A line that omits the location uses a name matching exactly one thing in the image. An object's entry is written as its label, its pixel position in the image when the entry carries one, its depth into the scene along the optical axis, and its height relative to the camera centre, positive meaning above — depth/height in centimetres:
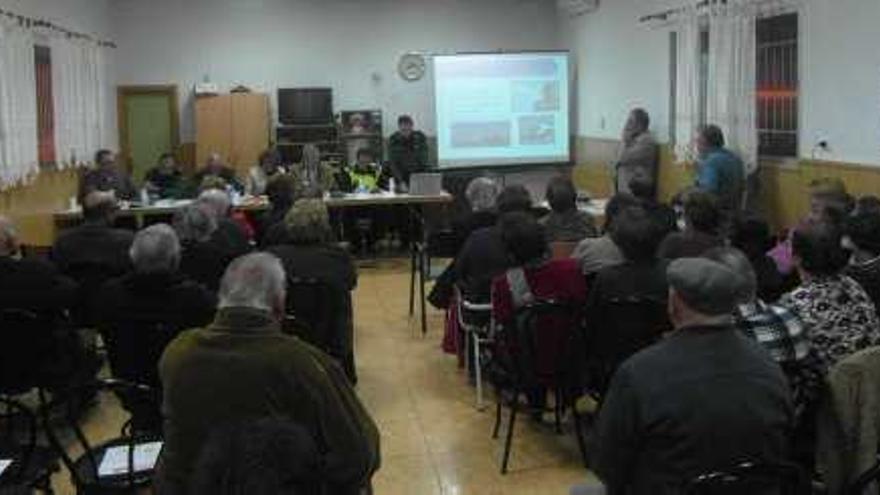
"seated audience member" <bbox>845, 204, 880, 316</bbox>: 342 -28
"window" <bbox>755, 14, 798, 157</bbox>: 686 +66
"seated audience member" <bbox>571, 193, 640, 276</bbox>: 453 -36
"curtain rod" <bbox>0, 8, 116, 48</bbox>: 768 +143
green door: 1171 +68
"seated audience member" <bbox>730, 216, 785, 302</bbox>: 402 -32
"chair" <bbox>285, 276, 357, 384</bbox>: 441 -59
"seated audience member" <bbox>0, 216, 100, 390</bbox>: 404 -51
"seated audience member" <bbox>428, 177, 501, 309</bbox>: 531 -22
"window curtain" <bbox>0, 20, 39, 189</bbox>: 720 +65
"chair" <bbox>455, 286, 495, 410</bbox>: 464 -70
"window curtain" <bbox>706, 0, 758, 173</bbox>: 712 +75
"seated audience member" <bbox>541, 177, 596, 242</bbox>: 541 -22
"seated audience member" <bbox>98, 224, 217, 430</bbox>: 356 -46
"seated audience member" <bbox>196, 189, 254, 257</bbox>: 512 -24
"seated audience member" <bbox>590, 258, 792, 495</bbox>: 216 -51
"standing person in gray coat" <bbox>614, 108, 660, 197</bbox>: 893 +25
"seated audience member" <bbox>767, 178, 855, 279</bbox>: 438 -16
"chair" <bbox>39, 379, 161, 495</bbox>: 282 -86
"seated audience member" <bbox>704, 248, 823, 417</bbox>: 296 -49
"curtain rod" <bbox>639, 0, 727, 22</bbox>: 768 +147
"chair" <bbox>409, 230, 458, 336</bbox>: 605 -47
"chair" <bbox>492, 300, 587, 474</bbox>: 383 -68
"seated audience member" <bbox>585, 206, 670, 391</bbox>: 367 -47
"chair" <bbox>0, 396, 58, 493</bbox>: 272 -83
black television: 1141 +91
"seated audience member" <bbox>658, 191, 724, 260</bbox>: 426 -26
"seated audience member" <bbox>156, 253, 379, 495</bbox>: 229 -50
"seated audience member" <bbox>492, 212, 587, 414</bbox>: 405 -42
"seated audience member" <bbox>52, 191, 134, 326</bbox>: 466 -33
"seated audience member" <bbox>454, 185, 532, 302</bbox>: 472 -41
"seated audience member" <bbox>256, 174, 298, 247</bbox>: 650 -9
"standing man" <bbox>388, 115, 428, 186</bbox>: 1109 +37
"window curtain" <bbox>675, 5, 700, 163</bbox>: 801 +79
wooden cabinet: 1137 +67
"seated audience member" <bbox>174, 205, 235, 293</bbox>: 474 -33
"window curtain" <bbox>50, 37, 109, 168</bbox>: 894 +87
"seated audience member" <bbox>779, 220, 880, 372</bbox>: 297 -40
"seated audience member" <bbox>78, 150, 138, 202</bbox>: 859 +7
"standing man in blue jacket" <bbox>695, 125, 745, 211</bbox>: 698 +1
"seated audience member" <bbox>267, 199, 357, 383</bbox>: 464 -38
